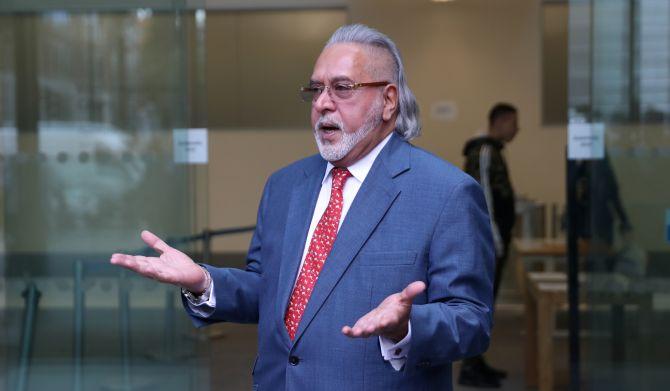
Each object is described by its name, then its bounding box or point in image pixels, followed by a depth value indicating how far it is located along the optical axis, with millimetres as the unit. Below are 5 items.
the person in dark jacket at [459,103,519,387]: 5742
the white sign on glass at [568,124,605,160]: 4137
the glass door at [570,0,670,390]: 4094
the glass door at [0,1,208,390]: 4289
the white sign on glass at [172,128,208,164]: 4305
